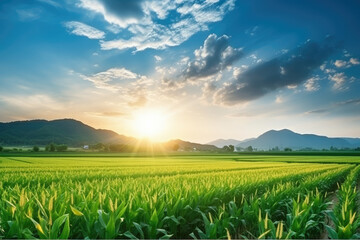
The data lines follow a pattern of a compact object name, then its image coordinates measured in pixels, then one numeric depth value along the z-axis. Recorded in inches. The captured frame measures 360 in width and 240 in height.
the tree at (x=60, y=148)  4992.6
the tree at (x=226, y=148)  6909.5
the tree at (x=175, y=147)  6579.7
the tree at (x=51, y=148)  4985.2
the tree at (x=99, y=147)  5605.3
